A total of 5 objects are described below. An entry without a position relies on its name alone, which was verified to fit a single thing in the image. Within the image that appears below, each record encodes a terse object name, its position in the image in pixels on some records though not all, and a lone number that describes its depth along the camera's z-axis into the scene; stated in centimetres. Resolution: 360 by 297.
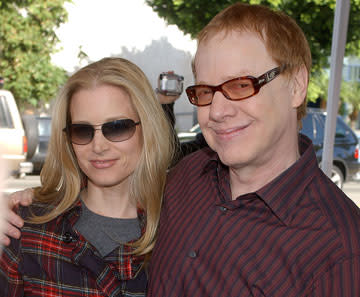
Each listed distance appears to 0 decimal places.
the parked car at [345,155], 673
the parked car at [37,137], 780
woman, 159
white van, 688
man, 122
